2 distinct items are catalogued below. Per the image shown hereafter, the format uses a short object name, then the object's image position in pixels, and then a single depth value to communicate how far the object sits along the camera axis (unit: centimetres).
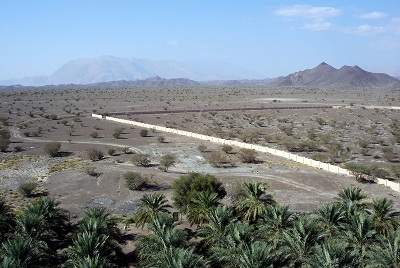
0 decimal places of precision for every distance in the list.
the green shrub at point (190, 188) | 3049
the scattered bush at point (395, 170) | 4347
